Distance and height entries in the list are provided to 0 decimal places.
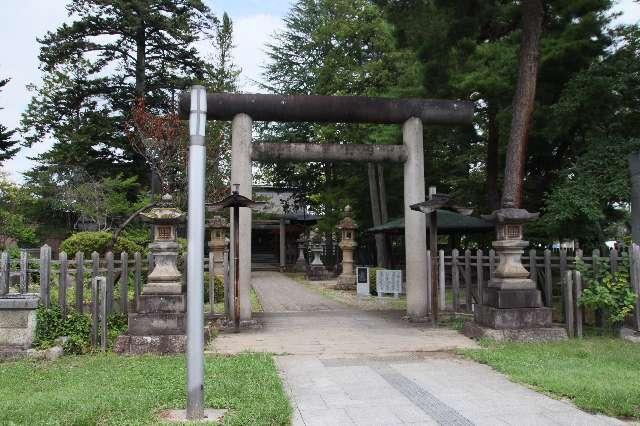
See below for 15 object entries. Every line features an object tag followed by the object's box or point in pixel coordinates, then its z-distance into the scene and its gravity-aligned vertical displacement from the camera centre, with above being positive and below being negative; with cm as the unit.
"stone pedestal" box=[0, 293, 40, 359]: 738 -89
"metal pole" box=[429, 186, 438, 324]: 1016 -18
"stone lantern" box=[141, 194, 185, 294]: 812 +9
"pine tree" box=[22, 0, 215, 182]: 2525 +876
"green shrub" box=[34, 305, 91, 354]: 769 -102
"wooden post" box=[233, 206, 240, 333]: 966 -18
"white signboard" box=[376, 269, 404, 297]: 1714 -88
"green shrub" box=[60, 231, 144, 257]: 1488 +37
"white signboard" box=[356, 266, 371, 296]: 1778 -90
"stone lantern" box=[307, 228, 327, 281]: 2567 -24
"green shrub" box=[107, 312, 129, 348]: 832 -106
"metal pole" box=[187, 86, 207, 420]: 459 -11
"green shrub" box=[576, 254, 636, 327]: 838 -62
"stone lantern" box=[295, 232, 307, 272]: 3228 -29
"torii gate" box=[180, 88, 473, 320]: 1037 +223
